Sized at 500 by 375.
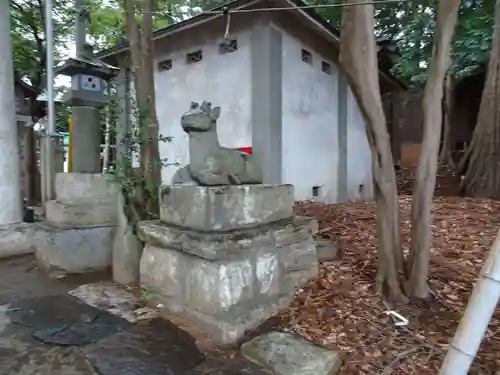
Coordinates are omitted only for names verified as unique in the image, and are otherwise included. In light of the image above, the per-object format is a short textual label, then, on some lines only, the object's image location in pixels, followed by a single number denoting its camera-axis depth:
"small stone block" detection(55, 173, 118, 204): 4.38
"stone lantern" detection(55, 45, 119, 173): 4.46
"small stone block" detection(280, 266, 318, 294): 3.28
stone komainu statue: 3.04
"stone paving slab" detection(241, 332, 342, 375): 2.49
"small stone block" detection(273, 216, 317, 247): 3.25
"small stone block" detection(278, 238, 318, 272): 3.29
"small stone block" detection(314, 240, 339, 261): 3.85
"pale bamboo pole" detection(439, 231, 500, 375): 1.83
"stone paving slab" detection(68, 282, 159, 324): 3.23
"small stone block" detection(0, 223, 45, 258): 5.05
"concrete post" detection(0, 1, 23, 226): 5.15
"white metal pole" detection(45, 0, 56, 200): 5.30
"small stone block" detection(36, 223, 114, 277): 4.23
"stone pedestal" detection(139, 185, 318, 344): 2.85
